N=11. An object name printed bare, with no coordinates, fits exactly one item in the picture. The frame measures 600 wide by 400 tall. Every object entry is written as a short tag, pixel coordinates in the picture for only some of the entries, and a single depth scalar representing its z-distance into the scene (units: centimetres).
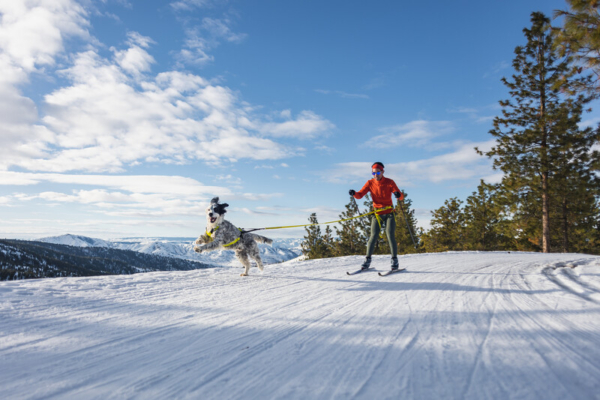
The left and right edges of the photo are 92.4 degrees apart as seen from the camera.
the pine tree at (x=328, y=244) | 3416
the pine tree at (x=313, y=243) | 3472
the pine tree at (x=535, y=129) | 1705
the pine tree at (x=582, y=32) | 773
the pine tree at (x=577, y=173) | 1655
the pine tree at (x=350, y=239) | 3241
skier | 616
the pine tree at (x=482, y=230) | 2859
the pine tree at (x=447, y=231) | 3031
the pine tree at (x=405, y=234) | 3111
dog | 631
